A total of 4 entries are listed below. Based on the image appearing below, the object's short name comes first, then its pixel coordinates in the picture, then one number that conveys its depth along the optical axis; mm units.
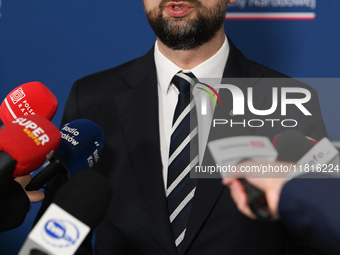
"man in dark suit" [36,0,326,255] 2031
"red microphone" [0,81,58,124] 1910
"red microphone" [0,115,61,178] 1800
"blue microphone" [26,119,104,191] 1884
